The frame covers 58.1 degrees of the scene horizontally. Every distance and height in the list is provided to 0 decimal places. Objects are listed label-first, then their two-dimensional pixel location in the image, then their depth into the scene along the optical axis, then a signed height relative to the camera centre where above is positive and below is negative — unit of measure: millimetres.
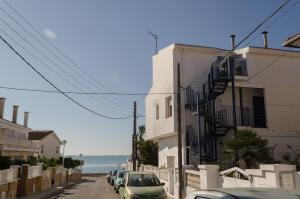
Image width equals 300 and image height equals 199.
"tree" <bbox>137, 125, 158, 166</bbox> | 30070 -252
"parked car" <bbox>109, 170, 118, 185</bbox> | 27460 -2913
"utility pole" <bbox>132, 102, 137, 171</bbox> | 28154 +754
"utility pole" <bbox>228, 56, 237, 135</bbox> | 16254 +4173
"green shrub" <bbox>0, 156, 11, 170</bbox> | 15189 -818
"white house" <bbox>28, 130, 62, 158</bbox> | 49452 +1553
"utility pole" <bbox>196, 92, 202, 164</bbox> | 16530 +1546
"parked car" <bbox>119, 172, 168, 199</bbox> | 10792 -1588
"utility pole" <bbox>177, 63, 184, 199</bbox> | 12758 -292
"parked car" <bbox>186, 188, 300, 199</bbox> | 3155 -517
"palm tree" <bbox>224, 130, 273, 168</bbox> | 11710 +57
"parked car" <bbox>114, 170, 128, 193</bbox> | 20377 -2289
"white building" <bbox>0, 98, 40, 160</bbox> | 32287 +1114
